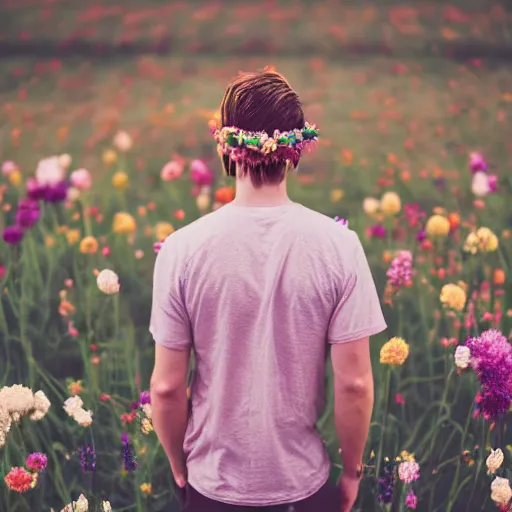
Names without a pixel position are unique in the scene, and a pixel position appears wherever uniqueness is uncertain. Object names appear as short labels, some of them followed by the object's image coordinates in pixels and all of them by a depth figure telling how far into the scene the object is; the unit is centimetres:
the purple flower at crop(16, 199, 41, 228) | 212
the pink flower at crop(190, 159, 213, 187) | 227
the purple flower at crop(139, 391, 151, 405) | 177
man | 116
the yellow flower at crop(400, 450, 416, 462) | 177
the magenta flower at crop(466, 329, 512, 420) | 169
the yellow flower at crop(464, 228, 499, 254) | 200
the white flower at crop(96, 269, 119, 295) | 182
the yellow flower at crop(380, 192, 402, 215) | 219
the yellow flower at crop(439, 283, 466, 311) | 186
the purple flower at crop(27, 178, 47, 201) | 208
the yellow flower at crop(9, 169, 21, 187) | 237
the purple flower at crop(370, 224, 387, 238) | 216
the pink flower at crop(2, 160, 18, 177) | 237
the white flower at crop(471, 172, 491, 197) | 227
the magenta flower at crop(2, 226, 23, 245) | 209
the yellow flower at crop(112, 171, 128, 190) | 232
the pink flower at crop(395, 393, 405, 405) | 194
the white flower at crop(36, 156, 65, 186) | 217
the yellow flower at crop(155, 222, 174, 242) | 210
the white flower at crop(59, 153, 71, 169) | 237
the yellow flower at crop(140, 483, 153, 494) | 186
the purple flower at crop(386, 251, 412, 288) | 188
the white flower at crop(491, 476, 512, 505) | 181
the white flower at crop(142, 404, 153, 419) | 175
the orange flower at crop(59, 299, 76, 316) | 207
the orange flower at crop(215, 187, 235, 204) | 211
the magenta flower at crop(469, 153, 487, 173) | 225
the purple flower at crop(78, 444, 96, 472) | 178
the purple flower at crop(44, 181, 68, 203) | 208
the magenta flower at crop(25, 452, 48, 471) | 180
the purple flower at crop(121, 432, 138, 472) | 175
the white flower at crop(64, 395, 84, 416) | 177
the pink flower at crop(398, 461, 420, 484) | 176
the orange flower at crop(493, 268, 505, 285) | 210
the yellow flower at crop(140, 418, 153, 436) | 177
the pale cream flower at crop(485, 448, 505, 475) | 178
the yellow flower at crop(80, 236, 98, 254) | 208
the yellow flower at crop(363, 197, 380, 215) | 224
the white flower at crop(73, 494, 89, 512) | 184
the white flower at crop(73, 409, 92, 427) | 174
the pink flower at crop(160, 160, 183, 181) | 216
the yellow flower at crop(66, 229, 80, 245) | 221
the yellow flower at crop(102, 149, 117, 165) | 245
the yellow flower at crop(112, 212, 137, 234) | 211
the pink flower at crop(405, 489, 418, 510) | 179
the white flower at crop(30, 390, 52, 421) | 170
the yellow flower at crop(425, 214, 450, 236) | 205
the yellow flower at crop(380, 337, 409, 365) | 170
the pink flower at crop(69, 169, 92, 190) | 227
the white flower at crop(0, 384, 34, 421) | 167
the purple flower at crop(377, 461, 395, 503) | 178
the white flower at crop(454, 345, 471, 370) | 172
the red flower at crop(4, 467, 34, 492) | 178
